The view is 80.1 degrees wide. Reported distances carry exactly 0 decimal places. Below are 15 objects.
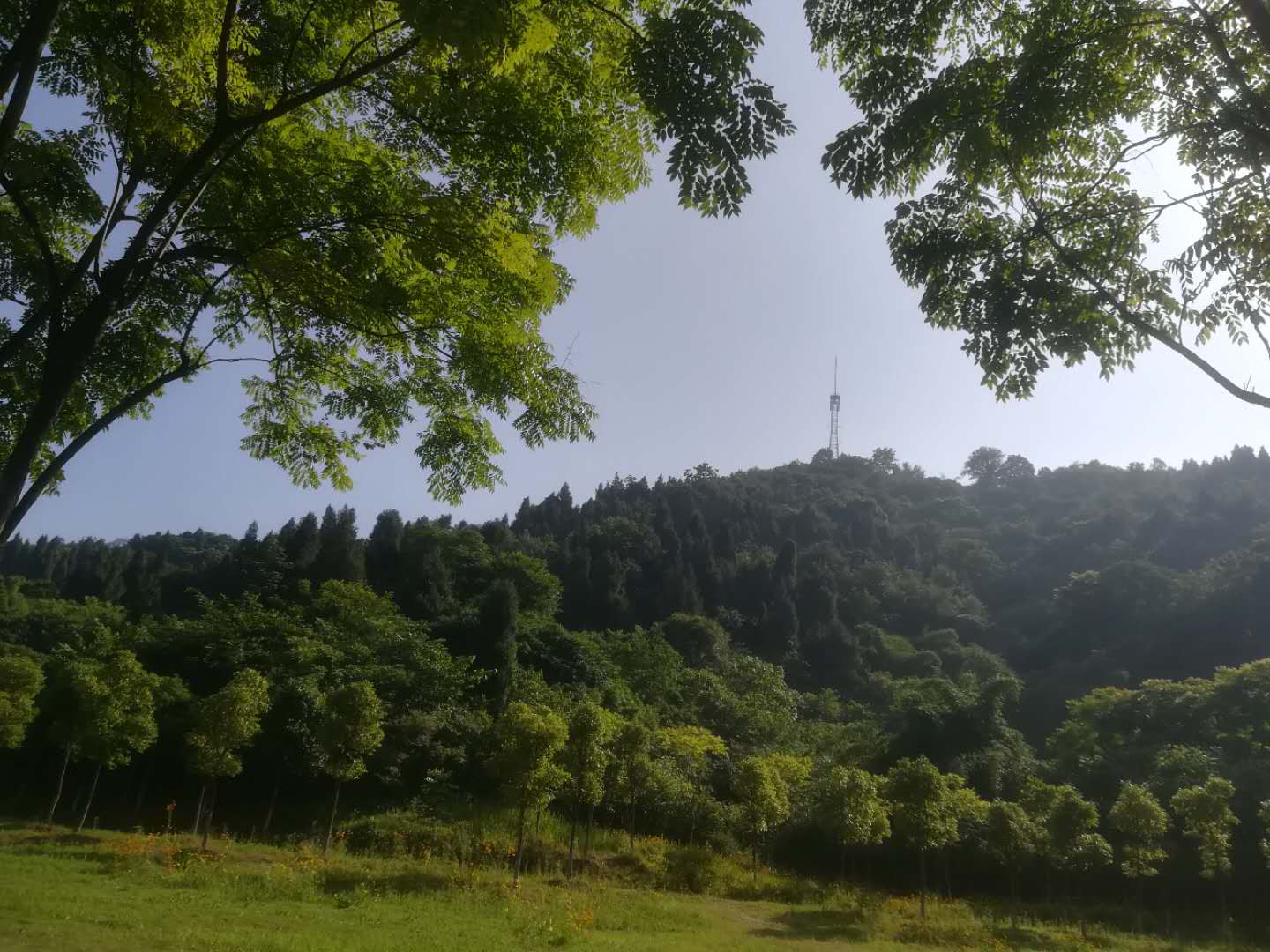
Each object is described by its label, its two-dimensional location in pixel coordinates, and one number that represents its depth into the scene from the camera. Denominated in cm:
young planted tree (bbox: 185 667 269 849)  1881
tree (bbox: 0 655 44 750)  2000
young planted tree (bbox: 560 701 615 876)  1942
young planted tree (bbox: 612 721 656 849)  2183
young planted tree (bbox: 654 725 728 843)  2442
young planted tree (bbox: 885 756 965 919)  1936
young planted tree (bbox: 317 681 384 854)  1881
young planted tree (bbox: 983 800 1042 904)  2058
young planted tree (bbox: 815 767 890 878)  2002
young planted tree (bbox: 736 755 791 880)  2097
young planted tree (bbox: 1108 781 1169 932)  1936
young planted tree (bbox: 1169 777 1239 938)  1900
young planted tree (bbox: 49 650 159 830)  1938
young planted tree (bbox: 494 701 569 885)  1773
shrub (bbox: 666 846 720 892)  2012
